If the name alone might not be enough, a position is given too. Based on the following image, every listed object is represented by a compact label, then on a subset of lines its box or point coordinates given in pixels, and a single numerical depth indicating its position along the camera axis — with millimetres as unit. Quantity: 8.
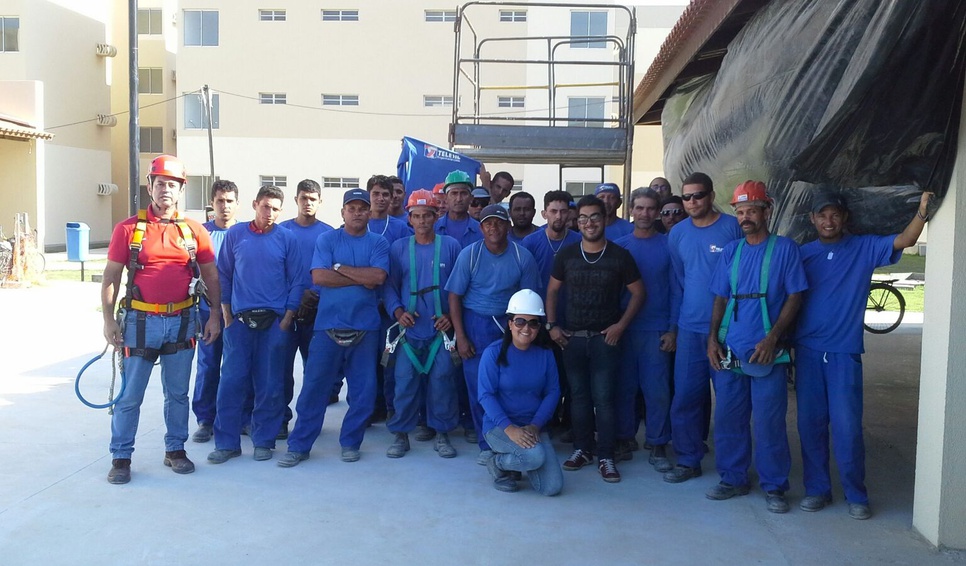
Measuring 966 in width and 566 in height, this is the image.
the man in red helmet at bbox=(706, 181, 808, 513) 4742
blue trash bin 19328
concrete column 4020
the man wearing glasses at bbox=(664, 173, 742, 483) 5215
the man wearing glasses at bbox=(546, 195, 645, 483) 5414
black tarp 3518
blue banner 8031
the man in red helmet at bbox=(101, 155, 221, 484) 5016
